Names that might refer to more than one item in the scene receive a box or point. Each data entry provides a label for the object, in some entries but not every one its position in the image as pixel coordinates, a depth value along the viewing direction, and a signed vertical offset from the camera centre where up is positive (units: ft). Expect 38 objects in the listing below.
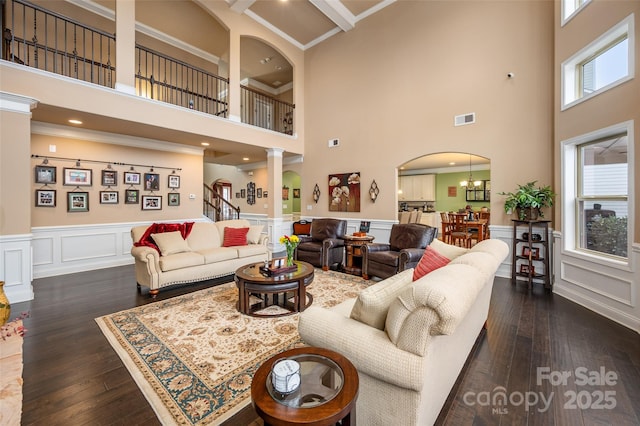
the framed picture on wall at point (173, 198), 21.43 +1.10
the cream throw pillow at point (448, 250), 8.61 -1.22
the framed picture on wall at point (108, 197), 18.11 +1.03
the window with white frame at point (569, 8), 12.07 +9.25
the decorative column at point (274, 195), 23.17 +1.45
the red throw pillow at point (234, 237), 16.24 -1.47
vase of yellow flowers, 11.36 -1.24
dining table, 20.56 -0.99
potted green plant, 13.65 +0.61
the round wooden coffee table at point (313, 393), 3.19 -2.35
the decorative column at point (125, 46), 14.48 +8.88
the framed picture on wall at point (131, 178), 19.15 +2.43
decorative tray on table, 10.55 -2.23
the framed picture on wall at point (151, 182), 20.12 +2.30
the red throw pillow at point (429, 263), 6.87 -1.32
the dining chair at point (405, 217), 27.32 -0.46
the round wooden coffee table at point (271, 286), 9.93 -2.73
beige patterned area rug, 5.84 -3.94
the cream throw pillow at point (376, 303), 4.97 -1.66
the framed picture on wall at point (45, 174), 15.76 +2.23
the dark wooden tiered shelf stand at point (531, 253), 13.71 -2.14
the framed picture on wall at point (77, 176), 16.74 +2.25
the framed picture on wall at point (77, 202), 16.84 +0.66
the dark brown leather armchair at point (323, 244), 16.85 -2.06
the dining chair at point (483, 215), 24.90 -0.25
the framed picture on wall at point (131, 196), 19.16 +1.15
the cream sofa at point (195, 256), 12.48 -2.21
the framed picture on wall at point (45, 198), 15.83 +0.86
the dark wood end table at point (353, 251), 16.31 -2.35
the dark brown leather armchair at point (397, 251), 13.65 -2.08
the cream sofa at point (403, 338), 3.98 -2.10
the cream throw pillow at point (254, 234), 17.08 -1.36
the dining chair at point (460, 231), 20.90 -1.49
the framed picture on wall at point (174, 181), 21.42 +2.48
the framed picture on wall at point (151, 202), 20.03 +0.77
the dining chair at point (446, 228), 23.17 -1.35
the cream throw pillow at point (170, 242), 13.67 -1.54
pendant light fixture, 30.10 +3.33
